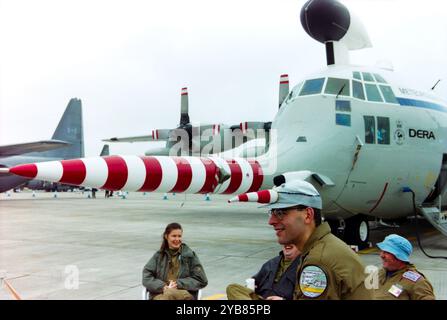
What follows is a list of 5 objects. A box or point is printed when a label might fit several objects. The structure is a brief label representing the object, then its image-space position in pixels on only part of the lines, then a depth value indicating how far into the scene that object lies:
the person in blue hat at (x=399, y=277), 3.78
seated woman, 4.91
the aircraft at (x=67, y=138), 37.97
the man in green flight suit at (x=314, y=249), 2.30
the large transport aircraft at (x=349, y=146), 8.24
